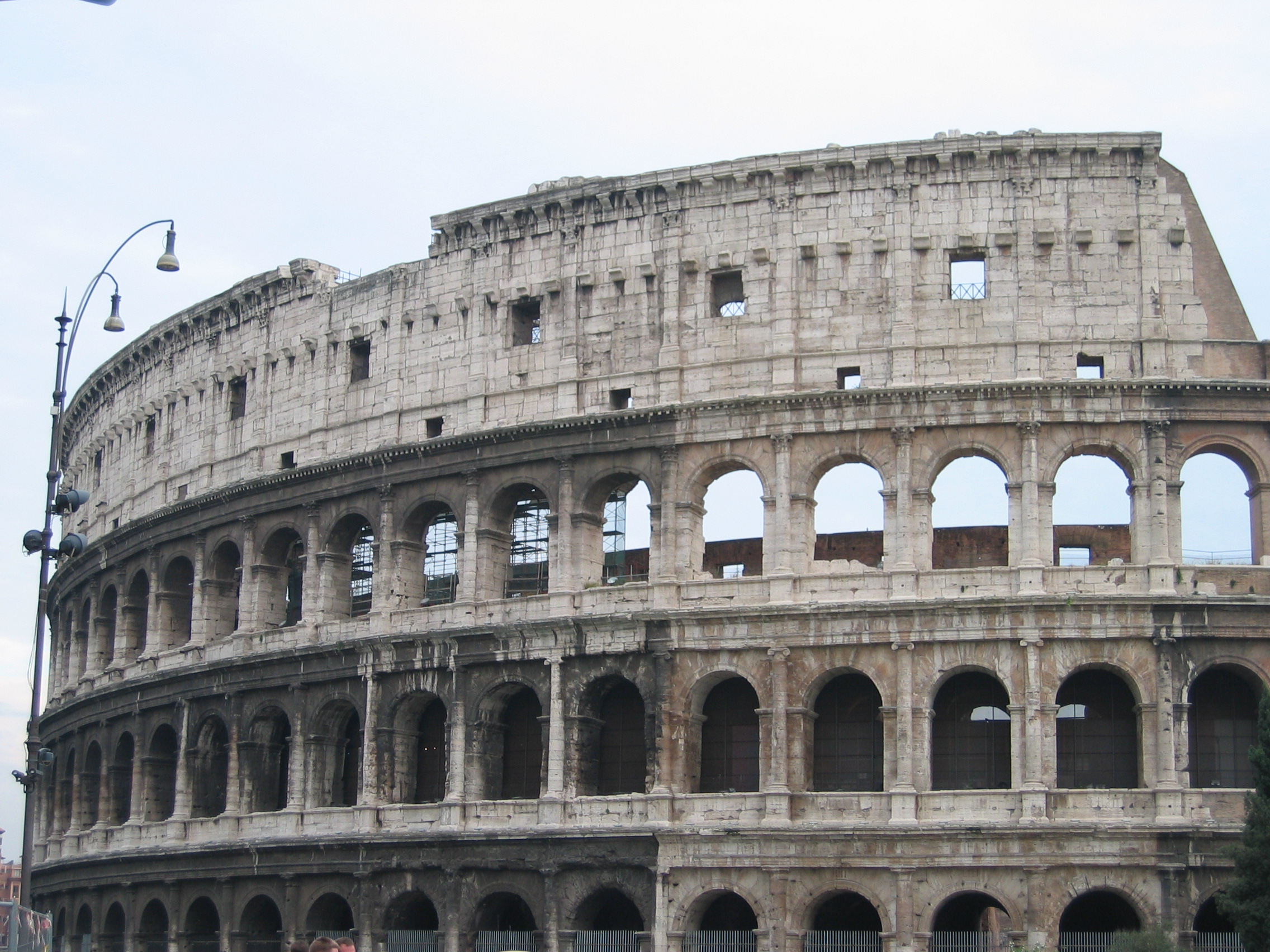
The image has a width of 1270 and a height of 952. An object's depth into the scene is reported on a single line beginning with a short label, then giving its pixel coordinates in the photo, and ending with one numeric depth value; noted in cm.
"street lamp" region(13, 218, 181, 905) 2820
